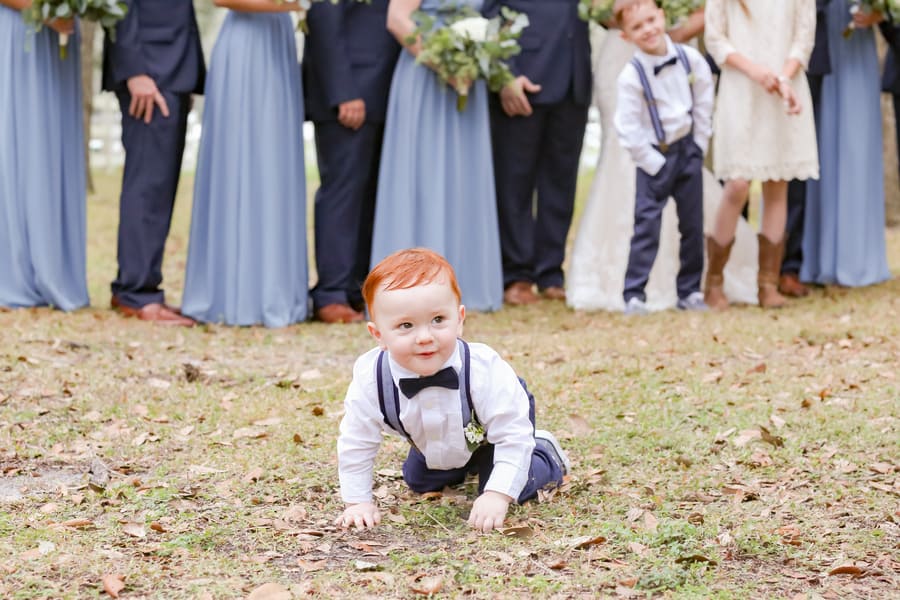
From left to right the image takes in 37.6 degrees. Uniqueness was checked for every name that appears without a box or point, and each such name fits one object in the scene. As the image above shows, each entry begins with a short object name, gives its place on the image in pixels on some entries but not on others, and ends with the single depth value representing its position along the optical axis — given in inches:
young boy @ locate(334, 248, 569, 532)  143.2
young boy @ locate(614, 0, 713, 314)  301.6
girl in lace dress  312.2
